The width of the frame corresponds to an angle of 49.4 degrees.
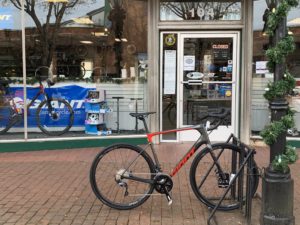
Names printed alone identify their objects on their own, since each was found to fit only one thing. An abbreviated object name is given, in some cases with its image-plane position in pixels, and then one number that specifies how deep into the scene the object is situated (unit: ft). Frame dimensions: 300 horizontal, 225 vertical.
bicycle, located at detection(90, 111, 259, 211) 11.75
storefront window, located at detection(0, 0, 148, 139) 19.88
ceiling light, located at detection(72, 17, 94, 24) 20.11
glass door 20.25
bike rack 10.88
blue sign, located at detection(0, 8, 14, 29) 19.53
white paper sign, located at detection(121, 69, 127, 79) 20.65
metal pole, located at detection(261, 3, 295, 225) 10.55
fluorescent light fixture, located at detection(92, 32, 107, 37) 20.24
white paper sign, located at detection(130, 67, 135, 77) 20.63
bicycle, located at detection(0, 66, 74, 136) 20.18
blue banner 20.15
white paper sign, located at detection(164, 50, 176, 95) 20.34
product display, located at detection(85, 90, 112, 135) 20.64
